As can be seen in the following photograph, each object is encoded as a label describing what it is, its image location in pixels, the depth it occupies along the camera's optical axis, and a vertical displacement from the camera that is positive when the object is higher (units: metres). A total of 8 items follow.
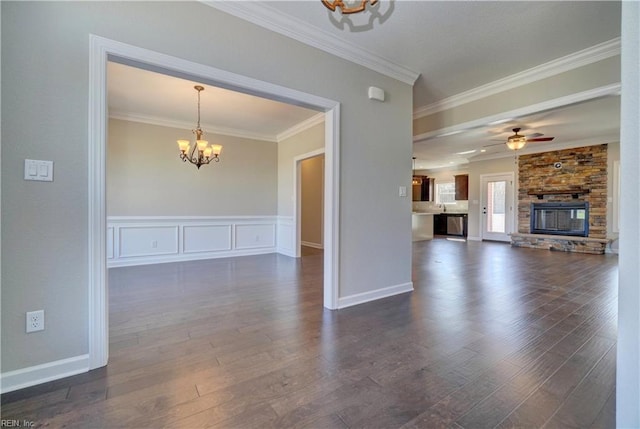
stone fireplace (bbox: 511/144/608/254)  6.90 +0.39
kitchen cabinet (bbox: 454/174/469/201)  10.55 +1.04
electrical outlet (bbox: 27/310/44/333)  1.71 -0.67
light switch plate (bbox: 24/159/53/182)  1.69 +0.25
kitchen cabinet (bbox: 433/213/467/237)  10.54 -0.38
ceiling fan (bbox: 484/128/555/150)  5.36 +1.42
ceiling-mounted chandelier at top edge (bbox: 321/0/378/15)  1.70 +1.29
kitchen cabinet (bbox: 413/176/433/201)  11.98 +1.07
